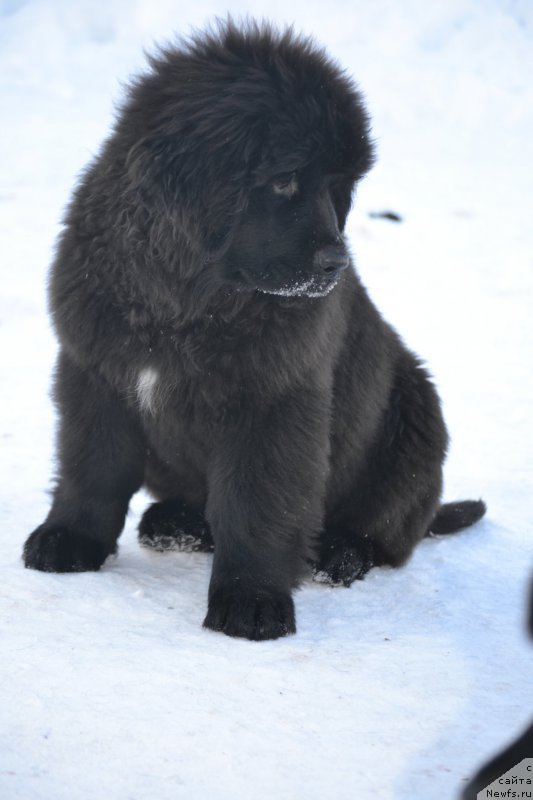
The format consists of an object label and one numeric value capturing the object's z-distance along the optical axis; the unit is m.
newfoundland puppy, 5.33
